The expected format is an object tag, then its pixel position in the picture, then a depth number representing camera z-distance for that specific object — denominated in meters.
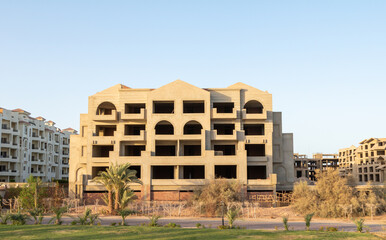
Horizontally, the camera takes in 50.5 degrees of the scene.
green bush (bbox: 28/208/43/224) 31.43
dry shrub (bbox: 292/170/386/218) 40.41
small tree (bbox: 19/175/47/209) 44.12
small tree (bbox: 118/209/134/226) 31.05
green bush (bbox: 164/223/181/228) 28.34
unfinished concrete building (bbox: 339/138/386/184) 97.88
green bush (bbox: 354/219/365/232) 26.86
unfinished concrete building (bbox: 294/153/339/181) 123.56
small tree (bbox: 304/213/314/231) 27.74
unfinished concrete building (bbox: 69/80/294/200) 52.78
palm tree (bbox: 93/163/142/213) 43.03
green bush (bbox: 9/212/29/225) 29.72
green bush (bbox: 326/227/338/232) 26.86
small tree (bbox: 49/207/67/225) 30.35
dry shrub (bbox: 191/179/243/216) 42.22
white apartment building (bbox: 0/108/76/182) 83.50
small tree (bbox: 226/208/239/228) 28.12
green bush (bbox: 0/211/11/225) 29.79
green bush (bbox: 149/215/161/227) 28.43
